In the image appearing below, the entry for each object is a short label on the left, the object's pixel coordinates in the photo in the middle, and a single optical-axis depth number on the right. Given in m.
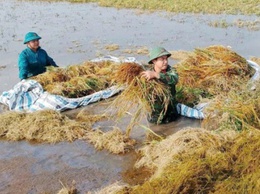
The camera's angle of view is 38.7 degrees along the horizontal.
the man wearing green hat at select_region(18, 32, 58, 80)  6.73
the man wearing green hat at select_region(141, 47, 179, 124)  5.13
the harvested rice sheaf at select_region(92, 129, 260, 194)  3.22
